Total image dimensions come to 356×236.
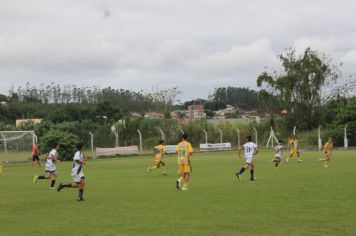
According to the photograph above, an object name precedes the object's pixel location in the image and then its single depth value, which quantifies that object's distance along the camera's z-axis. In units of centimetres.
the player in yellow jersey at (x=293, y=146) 3447
